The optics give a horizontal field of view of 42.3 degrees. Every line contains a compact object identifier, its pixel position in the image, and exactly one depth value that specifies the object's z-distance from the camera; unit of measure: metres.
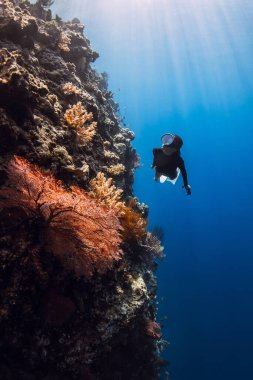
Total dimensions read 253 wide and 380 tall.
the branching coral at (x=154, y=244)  8.37
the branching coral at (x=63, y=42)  9.15
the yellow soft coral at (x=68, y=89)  7.18
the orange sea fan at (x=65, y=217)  3.70
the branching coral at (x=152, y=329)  6.26
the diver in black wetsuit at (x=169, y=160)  4.96
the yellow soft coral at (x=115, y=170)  7.46
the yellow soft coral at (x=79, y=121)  6.20
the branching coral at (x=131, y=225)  6.09
